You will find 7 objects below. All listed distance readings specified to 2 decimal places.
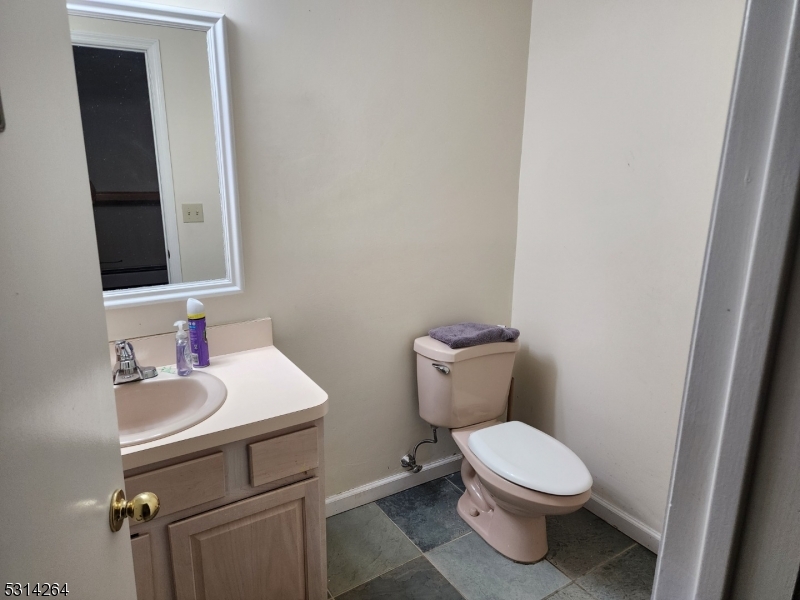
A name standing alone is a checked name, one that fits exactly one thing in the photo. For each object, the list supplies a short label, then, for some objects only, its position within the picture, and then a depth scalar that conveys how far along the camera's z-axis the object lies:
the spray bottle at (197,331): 1.47
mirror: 1.34
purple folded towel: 1.90
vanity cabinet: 1.10
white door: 0.43
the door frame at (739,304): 0.32
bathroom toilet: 1.60
